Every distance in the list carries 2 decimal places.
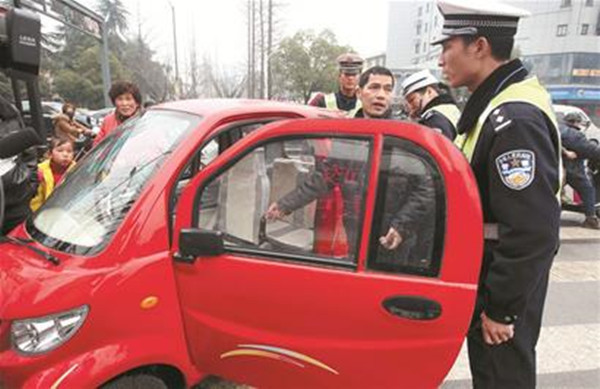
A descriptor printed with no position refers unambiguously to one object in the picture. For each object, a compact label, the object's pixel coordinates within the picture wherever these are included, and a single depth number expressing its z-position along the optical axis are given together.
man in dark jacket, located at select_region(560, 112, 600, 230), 6.04
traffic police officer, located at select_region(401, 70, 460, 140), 3.01
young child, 3.44
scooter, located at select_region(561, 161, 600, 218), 6.50
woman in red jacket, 4.20
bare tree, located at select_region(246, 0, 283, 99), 17.77
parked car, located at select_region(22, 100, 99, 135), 12.50
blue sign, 42.59
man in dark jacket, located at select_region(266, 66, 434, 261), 1.69
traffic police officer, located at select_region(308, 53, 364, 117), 4.01
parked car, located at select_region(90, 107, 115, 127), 19.29
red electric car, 1.67
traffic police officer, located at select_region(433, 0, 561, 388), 1.55
